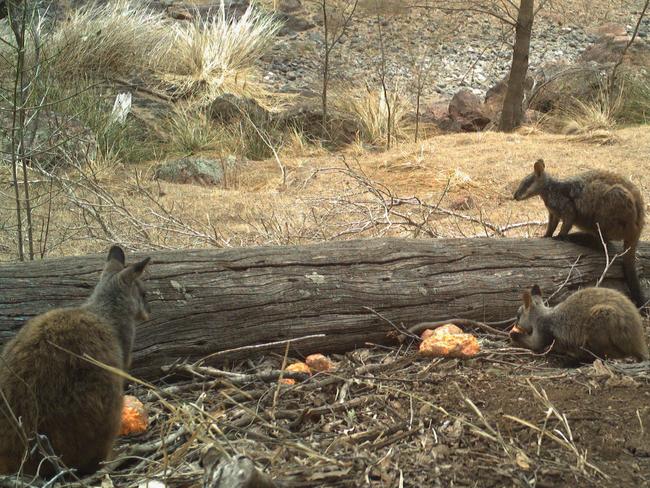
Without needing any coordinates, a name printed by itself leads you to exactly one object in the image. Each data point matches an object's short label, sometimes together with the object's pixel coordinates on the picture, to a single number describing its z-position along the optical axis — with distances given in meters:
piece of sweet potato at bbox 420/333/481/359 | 4.91
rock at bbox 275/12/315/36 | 21.44
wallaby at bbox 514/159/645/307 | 6.27
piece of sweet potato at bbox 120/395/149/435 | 4.05
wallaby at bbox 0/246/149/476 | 3.39
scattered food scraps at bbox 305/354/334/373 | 4.91
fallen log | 4.65
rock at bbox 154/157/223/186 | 11.66
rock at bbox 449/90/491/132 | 14.50
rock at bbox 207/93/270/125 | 14.84
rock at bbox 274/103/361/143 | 14.30
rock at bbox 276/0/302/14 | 22.35
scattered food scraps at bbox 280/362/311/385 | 4.64
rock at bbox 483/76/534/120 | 14.76
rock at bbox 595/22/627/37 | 17.92
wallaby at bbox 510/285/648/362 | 5.10
